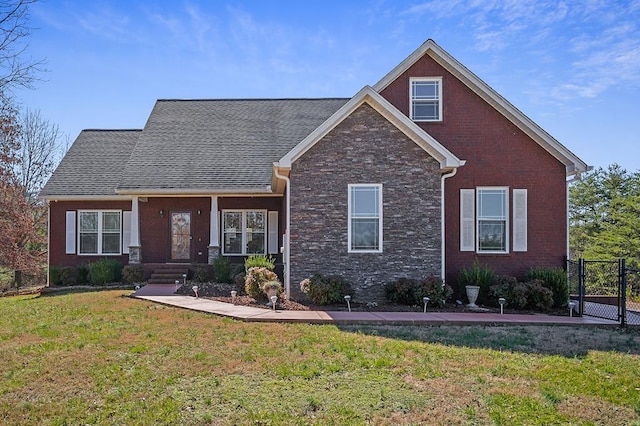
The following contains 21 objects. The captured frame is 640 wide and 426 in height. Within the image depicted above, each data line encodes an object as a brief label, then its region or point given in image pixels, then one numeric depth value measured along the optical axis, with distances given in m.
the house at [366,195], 12.80
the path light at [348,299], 11.91
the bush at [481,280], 13.46
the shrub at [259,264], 14.33
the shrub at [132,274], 17.83
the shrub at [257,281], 12.94
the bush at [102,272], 18.02
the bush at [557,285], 13.35
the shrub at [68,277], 18.81
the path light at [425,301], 11.69
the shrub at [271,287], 12.54
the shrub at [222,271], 17.12
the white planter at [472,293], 13.04
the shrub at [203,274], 17.39
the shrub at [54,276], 18.88
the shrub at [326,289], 12.12
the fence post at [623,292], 10.62
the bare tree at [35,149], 30.67
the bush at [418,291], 12.21
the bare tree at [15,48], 8.06
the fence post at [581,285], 11.80
